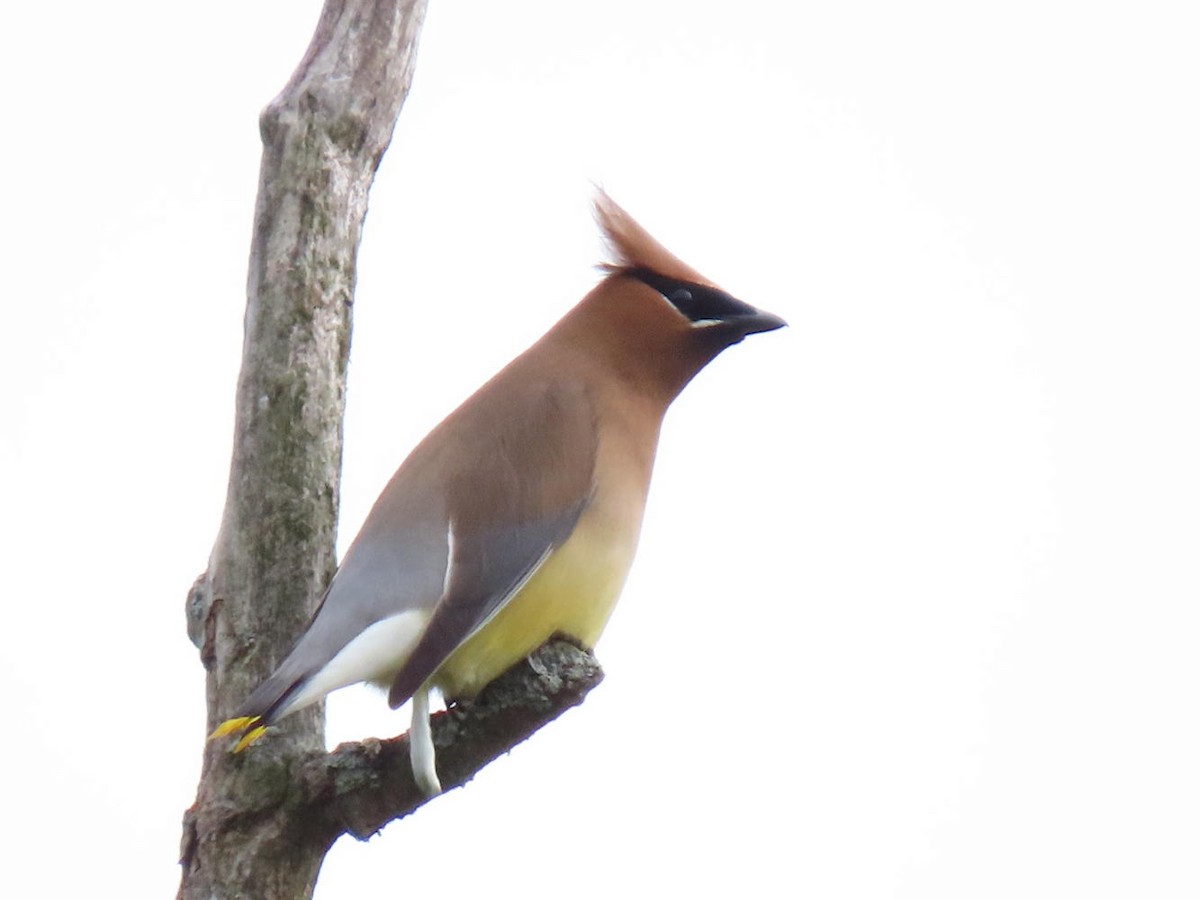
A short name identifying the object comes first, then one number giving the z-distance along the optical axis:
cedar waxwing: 7.45
